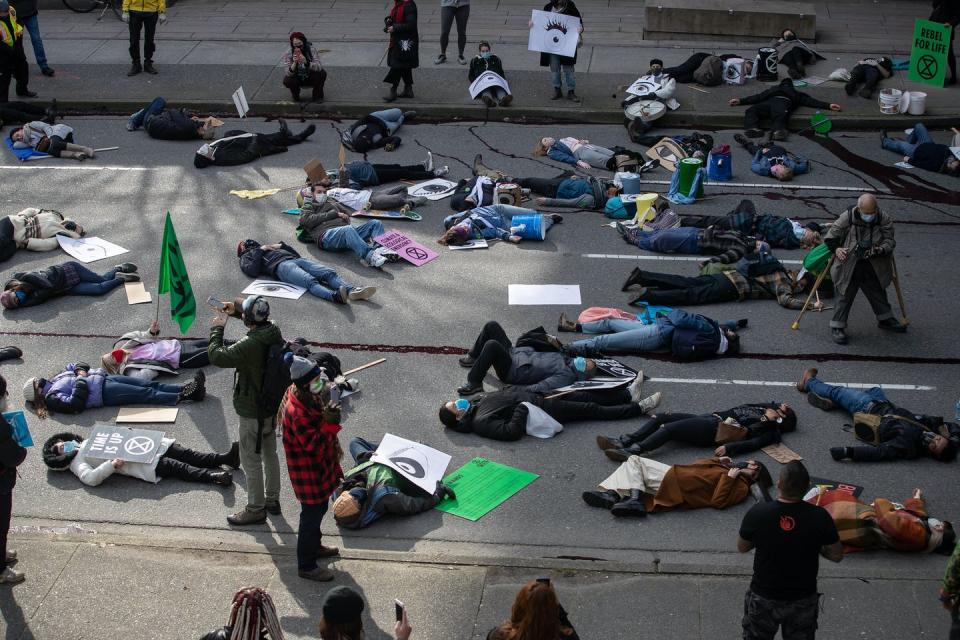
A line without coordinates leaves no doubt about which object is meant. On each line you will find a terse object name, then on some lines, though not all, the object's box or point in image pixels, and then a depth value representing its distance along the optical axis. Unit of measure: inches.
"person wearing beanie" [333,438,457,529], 333.4
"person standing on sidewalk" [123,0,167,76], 753.6
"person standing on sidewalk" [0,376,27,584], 284.0
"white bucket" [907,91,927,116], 697.0
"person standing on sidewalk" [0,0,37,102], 711.7
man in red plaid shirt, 289.9
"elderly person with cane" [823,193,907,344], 436.5
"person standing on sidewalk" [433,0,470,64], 760.3
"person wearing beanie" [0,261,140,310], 482.0
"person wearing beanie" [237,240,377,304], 488.7
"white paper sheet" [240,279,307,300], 491.8
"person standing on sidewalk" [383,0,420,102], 713.0
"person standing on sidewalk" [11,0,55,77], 768.3
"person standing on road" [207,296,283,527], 315.0
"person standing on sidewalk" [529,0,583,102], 707.4
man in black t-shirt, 240.4
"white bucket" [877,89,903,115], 698.2
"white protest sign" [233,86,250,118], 679.1
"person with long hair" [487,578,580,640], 211.2
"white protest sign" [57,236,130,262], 534.6
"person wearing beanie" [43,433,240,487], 361.4
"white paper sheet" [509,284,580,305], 487.8
